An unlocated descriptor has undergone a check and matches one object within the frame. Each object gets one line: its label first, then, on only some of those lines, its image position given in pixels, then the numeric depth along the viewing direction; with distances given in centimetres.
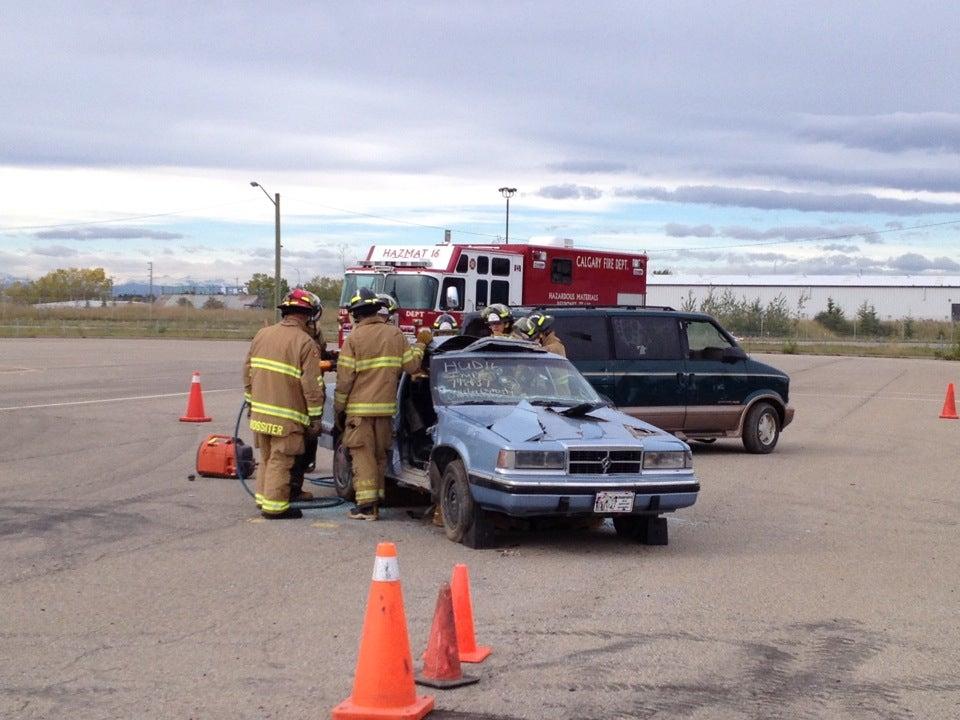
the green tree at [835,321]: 8519
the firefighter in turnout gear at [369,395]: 1070
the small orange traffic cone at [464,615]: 651
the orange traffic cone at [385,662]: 545
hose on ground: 1138
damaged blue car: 921
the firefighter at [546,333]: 1444
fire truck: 2950
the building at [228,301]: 9353
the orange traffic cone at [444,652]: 604
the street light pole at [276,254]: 5512
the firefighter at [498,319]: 1388
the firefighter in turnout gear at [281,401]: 1054
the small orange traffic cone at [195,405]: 1889
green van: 1611
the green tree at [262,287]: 8075
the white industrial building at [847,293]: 10738
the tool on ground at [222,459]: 1292
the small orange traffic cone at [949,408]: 2338
